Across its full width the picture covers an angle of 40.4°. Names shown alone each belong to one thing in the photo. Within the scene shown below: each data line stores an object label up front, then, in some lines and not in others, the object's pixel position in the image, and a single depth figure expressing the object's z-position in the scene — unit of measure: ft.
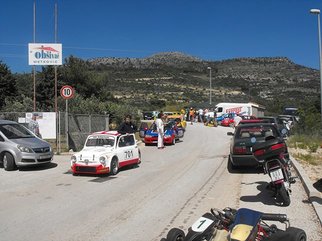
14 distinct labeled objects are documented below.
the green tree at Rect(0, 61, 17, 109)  151.12
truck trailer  171.12
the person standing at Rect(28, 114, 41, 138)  62.49
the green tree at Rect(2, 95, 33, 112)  104.01
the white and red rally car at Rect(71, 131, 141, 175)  43.96
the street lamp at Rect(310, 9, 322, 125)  87.99
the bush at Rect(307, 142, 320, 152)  61.96
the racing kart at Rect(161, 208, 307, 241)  16.67
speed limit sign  65.31
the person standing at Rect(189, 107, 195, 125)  157.10
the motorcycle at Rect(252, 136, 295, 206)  29.14
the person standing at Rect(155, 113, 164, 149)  73.80
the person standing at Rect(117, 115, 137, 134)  57.30
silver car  48.65
